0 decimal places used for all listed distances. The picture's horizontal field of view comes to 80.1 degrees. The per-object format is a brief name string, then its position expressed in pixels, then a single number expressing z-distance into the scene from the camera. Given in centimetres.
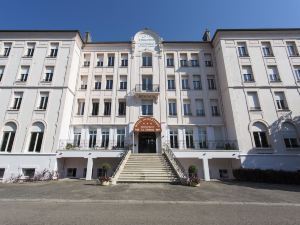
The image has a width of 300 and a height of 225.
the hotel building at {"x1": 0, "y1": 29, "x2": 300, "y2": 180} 1947
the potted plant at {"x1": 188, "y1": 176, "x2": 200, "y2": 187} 1393
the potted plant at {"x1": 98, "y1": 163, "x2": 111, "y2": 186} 1415
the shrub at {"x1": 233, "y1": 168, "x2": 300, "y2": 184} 1553
